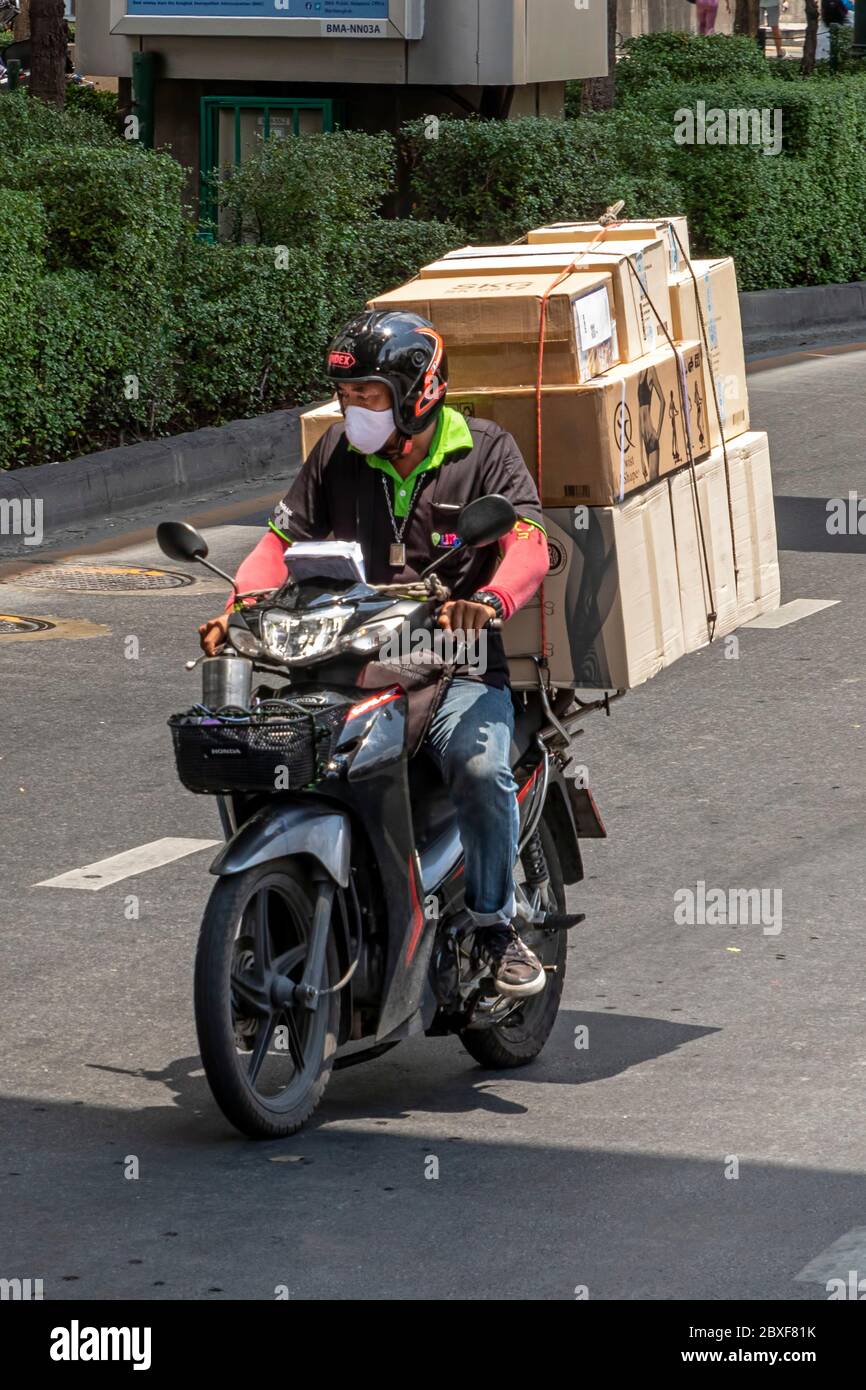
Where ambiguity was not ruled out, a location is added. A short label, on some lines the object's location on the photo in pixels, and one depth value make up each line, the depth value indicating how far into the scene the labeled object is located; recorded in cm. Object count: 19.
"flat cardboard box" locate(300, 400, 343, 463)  665
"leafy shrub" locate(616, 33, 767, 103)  2781
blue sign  2212
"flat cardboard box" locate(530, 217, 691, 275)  723
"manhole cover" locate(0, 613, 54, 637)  1145
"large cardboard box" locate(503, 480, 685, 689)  637
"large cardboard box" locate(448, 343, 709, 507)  642
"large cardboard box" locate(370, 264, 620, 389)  648
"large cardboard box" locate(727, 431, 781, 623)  723
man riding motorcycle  563
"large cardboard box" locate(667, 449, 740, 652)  682
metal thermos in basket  534
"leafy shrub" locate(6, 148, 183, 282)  1552
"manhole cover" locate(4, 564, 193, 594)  1249
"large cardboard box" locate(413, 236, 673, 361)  679
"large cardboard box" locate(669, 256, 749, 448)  723
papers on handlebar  544
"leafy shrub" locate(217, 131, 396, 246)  1784
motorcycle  525
